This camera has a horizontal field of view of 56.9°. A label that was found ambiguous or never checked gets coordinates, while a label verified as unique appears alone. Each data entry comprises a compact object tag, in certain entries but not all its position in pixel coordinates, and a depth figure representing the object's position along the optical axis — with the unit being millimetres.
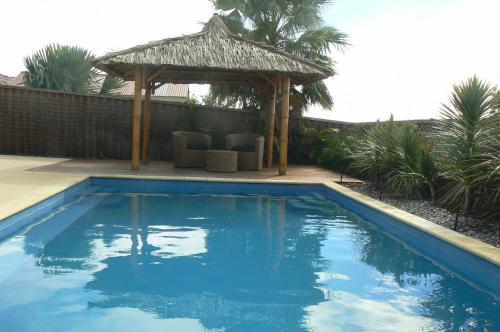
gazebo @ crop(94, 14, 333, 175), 9102
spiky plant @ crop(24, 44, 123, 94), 16047
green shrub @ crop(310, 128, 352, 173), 10859
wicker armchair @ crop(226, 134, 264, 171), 10620
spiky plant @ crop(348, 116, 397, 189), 7816
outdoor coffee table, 9828
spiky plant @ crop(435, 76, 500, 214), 5273
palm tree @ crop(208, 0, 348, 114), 13352
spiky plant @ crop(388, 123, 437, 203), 7043
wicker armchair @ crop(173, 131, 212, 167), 10594
